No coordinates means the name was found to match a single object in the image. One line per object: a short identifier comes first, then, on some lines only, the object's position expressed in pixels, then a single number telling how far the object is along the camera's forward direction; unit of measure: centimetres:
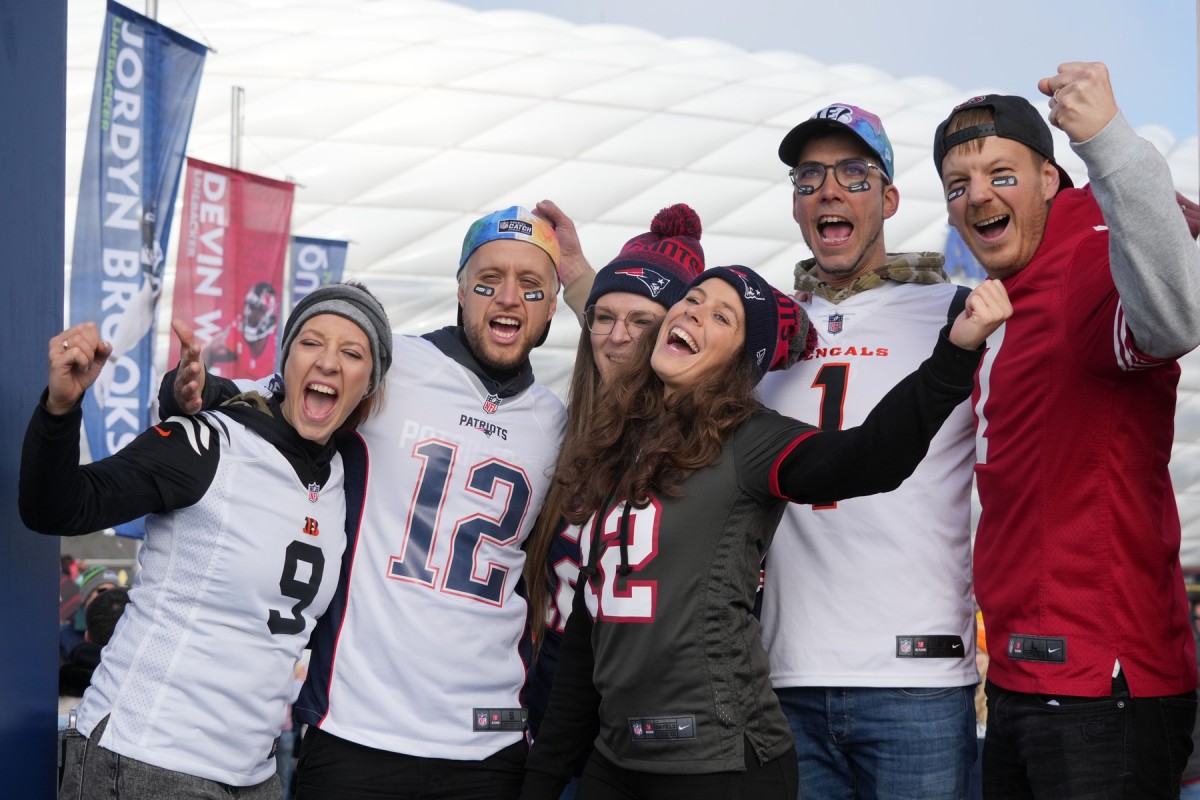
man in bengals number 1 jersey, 284
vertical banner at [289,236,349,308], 1568
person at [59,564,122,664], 677
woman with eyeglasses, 326
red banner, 1209
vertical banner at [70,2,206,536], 934
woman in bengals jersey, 251
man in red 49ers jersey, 228
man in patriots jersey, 297
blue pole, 266
